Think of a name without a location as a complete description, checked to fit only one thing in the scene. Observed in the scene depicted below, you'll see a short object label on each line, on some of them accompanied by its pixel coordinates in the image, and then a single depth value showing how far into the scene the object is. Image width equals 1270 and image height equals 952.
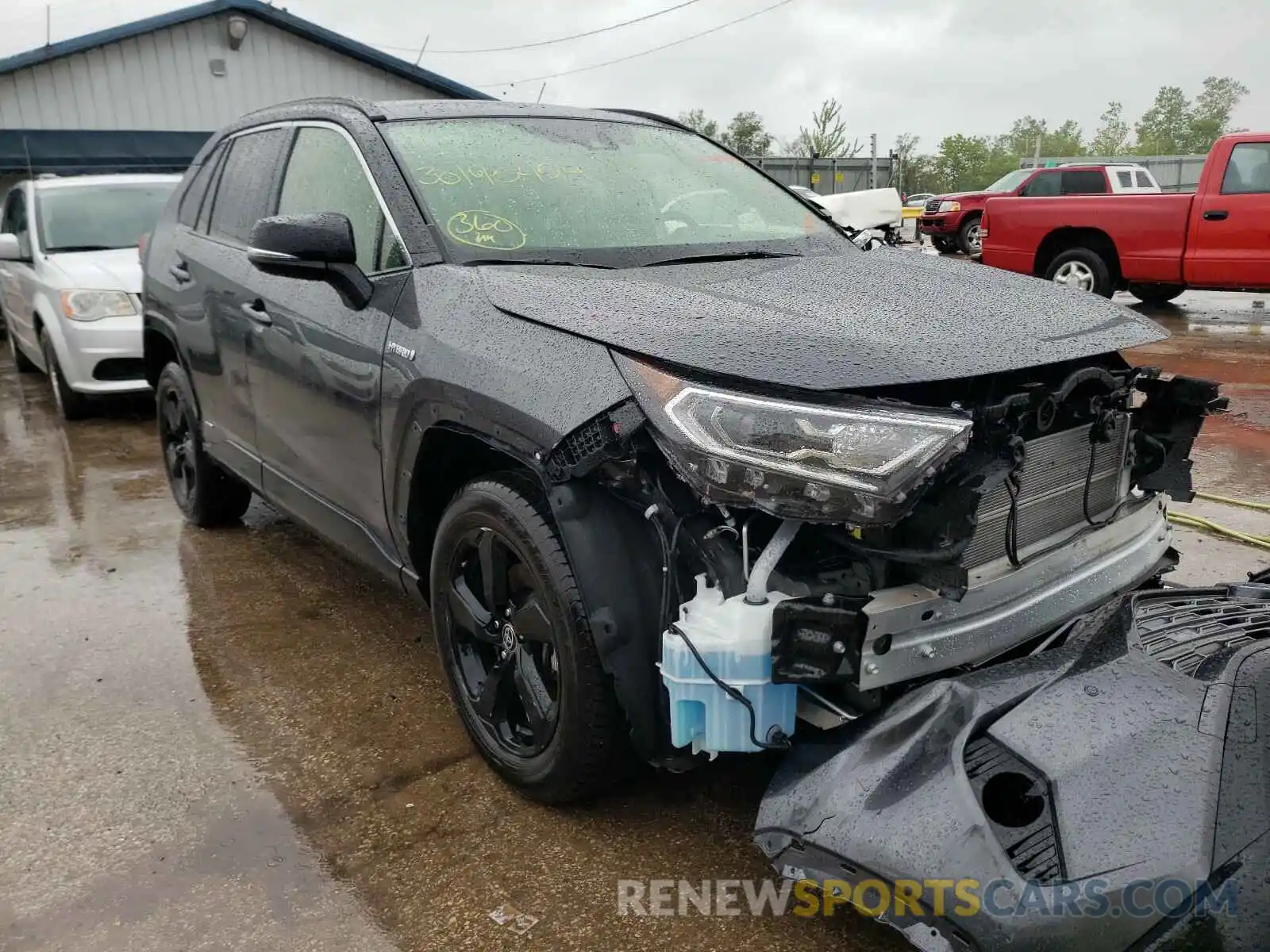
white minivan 7.20
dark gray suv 1.99
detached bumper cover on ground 1.61
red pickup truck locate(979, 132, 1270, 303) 10.39
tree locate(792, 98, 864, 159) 52.47
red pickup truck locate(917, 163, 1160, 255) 17.64
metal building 14.98
